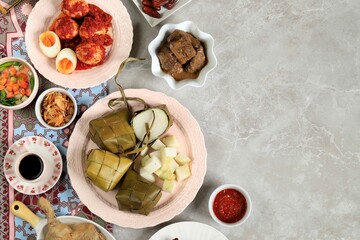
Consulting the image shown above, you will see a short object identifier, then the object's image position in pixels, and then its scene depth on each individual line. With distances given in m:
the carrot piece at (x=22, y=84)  2.57
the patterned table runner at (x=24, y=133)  2.59
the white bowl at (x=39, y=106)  2.51
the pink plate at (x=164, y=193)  2.50
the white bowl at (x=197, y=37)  2.45
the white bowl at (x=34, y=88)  2.51
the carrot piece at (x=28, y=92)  2.57
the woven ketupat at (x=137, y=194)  2.39
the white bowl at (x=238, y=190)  2.47
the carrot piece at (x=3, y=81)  2.55
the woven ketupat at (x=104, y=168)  2.40
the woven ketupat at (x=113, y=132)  2.43
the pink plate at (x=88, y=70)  2.53
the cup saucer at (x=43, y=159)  2.53
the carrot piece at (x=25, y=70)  2.59
